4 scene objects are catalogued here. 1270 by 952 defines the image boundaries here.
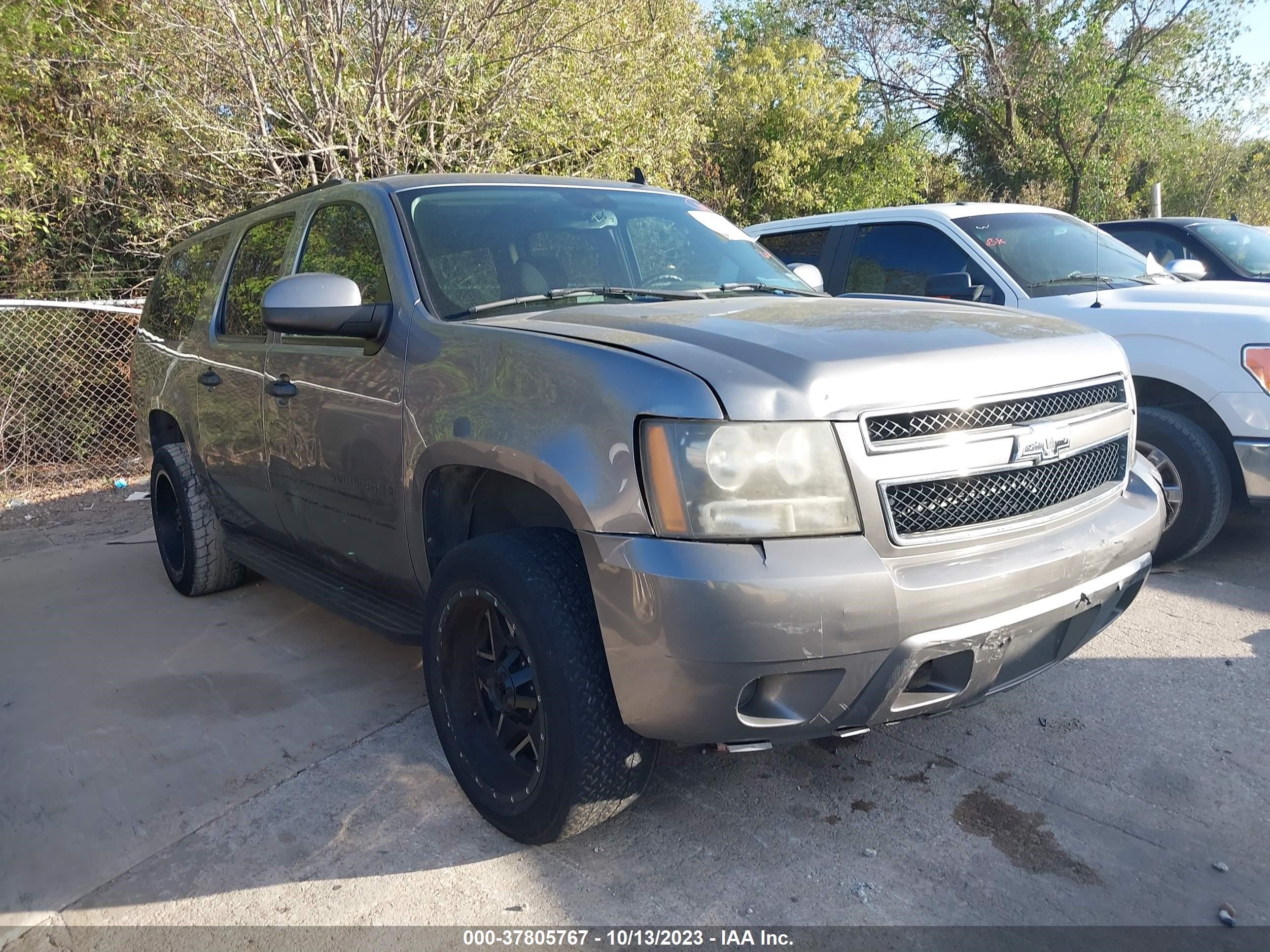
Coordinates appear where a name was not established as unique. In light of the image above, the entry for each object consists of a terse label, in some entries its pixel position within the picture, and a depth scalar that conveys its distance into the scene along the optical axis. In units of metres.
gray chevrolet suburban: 2.25
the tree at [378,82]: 8.01
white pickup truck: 4.60
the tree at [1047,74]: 19.16
